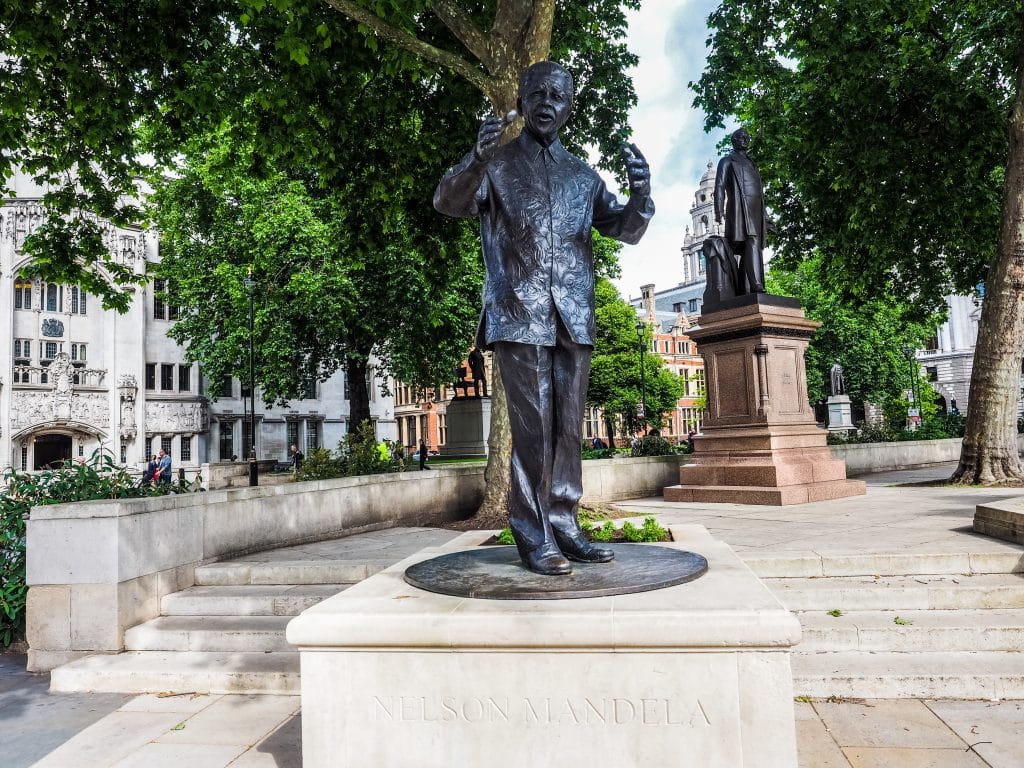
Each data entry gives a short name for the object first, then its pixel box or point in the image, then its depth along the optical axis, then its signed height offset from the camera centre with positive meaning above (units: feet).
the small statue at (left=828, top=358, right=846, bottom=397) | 136.36 +6.51
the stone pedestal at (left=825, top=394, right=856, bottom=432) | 134.82 +0.59
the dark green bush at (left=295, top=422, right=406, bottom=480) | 41.11 -1.63
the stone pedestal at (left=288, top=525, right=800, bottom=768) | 9.50 -3.40
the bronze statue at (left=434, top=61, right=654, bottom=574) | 12.23 +2.23
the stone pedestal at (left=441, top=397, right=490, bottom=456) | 79.87 +0.26
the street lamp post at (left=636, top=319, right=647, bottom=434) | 151.43 +18.10
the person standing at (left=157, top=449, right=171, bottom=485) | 89.92 -3.35
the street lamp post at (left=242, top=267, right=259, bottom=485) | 78.81 +7.38
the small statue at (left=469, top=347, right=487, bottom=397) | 80.87 +6.66
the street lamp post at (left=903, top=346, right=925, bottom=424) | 146.65 +8.67
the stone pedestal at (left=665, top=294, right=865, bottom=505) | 37.70 +0.08
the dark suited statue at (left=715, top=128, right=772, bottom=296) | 40.68 +11.57
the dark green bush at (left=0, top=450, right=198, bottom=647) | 20.92 -1.60
